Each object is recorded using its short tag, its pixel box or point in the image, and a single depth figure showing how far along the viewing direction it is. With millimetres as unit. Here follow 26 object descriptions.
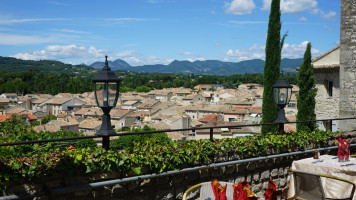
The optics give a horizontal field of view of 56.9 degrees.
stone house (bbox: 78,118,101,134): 55675
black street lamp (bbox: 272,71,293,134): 6402
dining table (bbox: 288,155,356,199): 3963
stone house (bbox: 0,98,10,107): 96606
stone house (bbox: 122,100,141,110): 85438
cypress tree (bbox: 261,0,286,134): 20141
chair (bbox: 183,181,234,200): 3245
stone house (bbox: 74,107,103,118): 74575
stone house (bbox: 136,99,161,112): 76438
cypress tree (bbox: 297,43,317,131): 20734
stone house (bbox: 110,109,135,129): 61156
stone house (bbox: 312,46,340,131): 20641
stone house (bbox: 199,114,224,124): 55488
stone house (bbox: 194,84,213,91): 144225
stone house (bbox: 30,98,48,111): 93750
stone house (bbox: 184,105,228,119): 69125
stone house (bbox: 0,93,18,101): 115500
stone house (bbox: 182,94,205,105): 91375
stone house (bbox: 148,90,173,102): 106438
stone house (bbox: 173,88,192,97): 117662
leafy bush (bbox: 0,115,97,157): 3234
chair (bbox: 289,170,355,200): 3473
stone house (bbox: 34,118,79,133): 50331
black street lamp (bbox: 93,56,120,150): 4285
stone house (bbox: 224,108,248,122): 61338
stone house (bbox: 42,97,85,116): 90825
